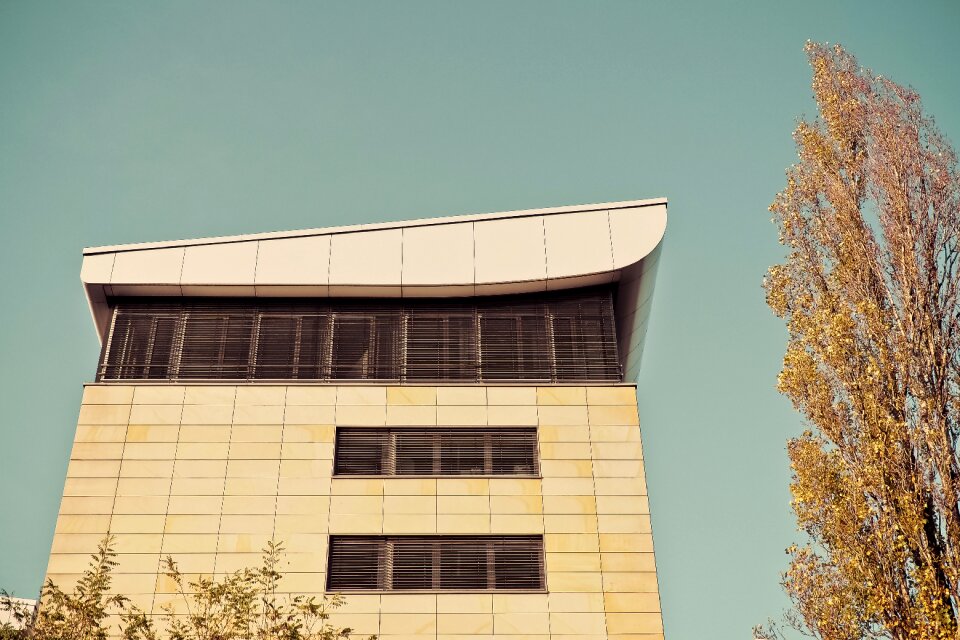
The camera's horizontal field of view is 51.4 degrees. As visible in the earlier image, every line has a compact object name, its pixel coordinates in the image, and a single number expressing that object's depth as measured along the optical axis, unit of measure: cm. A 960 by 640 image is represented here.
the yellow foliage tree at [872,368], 1950
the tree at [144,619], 1781
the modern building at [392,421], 2402
